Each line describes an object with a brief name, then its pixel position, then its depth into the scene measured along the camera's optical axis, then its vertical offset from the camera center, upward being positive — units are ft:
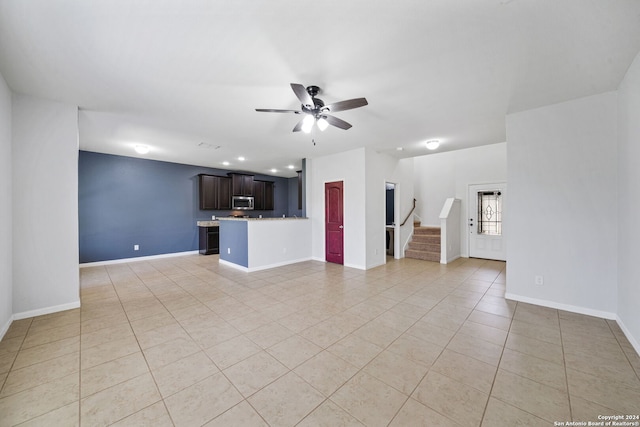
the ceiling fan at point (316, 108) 7.93 +3.69
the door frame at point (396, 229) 20.74 -1.57
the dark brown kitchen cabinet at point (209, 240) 23.30 -2.74
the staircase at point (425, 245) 20.41 -3.03
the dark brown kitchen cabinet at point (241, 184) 25.93 +2.99
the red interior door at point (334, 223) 18.76 -0.91
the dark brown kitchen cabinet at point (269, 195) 29.45 +2.01
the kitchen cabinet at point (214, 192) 23.93 +2.00
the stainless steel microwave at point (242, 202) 26.09 +1.03
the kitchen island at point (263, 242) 17.03 -2.30
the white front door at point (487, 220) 20.16 -0.82
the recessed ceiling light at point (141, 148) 16.66 +4.45
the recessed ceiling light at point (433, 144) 15.37 +4.30
